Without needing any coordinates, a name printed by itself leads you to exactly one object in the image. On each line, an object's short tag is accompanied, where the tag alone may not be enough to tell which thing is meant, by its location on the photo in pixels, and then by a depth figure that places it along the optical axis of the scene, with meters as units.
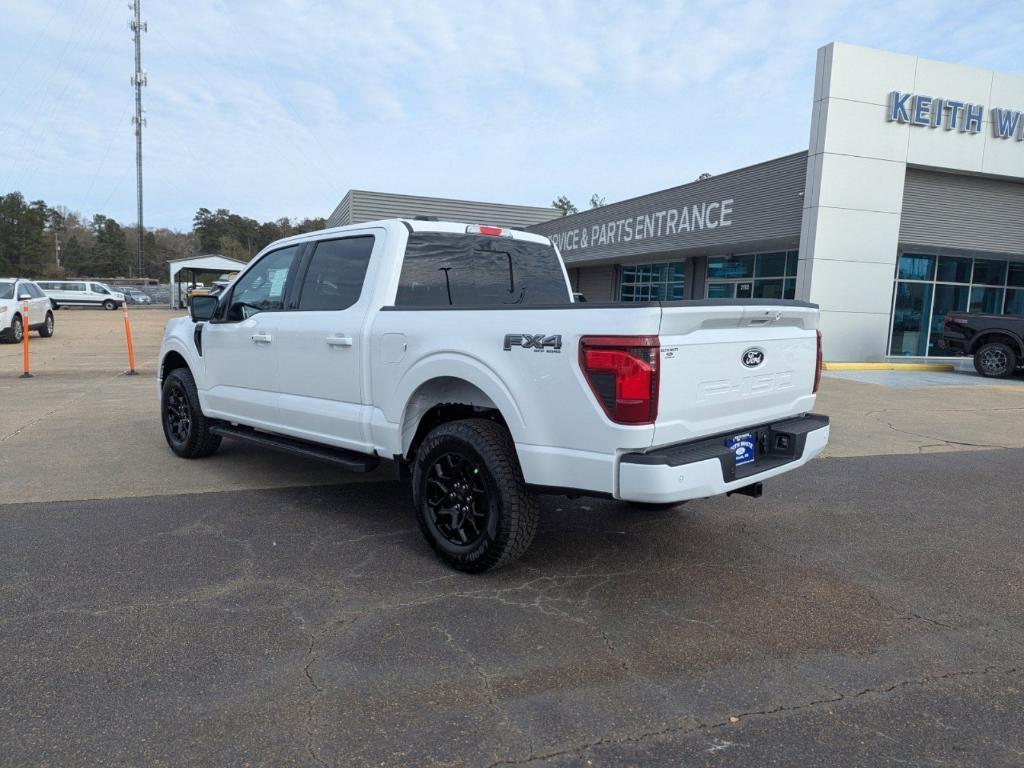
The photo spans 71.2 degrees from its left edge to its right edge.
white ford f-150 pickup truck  3.29
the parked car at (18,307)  17.61
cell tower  60.31
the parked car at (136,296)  55.13
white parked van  42.69
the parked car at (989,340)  15.16
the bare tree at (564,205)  94.56
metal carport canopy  51.22
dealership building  15.98
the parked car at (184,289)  48.19
